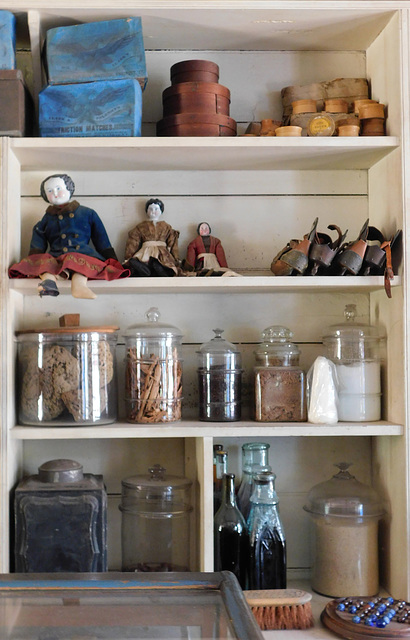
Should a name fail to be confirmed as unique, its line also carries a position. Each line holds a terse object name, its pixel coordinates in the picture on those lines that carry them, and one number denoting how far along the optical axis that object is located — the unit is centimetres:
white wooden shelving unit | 149
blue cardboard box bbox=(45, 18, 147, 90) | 152
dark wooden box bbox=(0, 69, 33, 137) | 150
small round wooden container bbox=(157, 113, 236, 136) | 153
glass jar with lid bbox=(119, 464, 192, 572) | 154
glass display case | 62
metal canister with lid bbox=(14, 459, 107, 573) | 142
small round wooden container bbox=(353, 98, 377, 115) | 158
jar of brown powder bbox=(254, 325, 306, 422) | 153
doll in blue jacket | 145
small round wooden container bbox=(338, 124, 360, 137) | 153
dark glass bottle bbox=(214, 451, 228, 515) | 154
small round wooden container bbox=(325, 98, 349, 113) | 162
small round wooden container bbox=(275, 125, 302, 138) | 152
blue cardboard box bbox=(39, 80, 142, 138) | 151
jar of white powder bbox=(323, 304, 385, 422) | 155
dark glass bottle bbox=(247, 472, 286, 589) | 145
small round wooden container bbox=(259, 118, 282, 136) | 160
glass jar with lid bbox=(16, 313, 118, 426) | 148
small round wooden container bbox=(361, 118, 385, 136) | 156
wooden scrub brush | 131
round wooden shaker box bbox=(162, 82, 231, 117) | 155
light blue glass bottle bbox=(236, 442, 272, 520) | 157
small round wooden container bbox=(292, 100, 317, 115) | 161
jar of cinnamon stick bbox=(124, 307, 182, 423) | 152
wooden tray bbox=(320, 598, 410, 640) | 118
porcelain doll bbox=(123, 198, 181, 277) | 158
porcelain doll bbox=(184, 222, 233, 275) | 163
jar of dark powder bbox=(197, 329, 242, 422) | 154
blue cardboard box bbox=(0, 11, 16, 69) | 151
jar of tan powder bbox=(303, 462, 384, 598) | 149
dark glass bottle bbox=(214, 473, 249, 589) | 149
